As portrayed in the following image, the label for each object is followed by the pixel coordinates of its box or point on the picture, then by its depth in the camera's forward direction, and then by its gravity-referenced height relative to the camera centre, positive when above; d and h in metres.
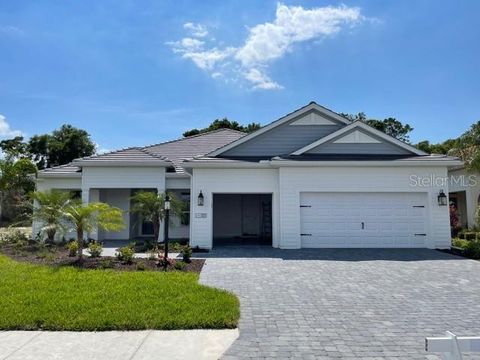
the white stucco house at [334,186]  14.08 +0.83
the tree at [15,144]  44.65 +8.26
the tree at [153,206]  14.27 +0.02
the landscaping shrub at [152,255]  11.30 -1.66
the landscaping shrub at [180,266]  10.08 -1.75
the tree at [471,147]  16.42 +3.13
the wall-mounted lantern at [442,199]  13.91 +0.29
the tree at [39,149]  45.47 +7.61
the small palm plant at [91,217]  10.84 -0.34
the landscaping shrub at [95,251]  11.64 -1.50
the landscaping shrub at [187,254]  11.18 -1.55
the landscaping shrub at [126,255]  10.81 -1.55
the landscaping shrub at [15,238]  16.23 -1.54
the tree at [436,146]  37.34 +6.95
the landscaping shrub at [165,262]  10.38 -1.71
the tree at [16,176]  20.67 +1.84
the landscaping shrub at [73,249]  11.91 -1.46
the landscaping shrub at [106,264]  10.16 -1.73
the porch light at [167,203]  11.09 +0.11
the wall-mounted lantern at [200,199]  14.37 +0.31
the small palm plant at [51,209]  13.08 -0.09
